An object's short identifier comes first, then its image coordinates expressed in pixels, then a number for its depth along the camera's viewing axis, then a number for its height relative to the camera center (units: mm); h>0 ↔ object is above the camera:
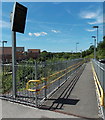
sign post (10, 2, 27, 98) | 5379 +1322
